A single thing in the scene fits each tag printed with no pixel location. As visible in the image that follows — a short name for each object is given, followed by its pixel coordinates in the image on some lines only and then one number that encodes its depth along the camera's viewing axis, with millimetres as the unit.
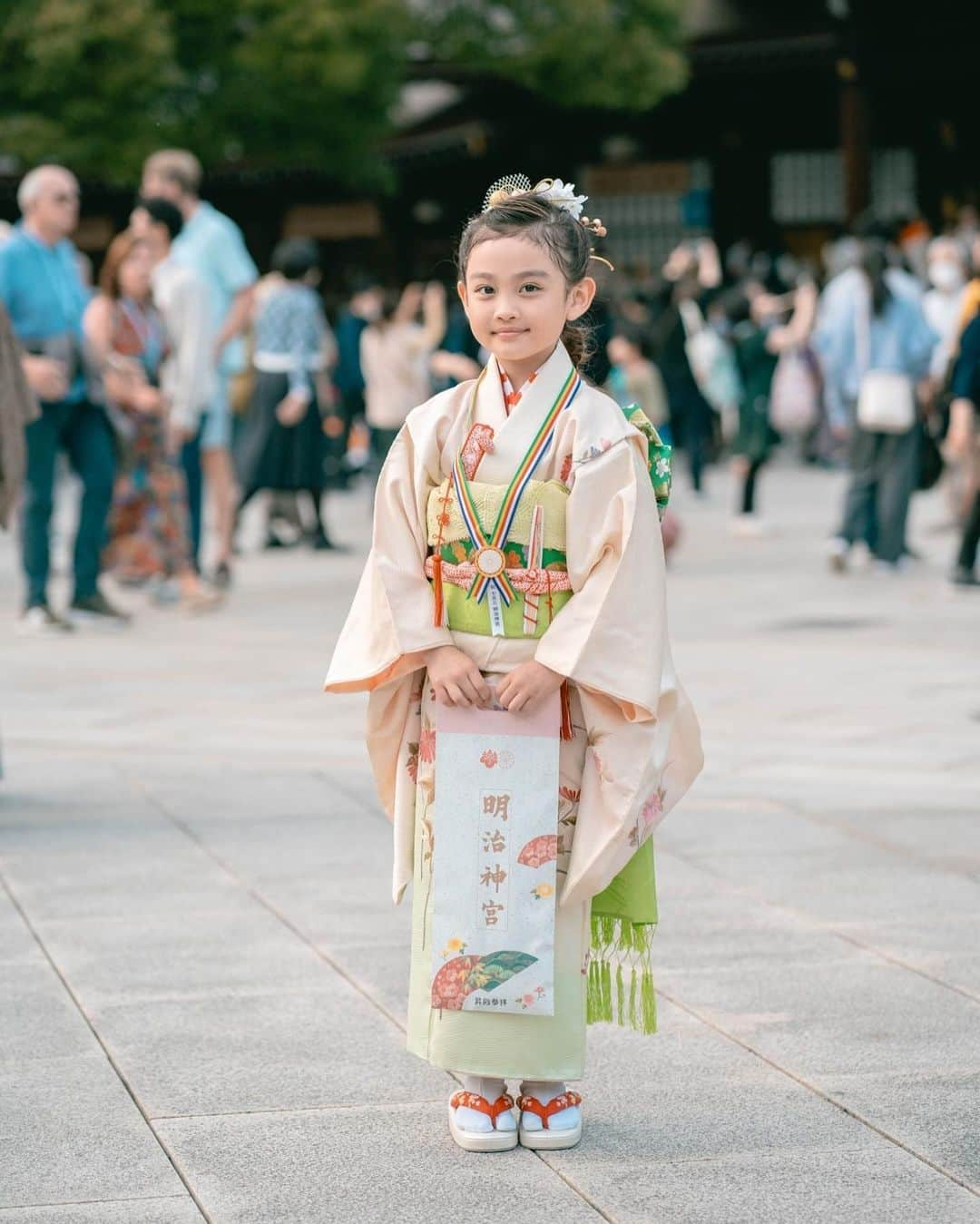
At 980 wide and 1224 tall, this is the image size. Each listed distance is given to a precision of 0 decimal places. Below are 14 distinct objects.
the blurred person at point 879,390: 11234
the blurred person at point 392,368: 14547
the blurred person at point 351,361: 18469
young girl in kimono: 3311
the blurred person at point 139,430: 9484
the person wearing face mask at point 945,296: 13336
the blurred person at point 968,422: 10344
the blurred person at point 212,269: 10109
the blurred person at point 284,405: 12172
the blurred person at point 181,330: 9859
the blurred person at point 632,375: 13648
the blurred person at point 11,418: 5902
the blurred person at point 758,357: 13812
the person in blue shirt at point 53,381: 8672
